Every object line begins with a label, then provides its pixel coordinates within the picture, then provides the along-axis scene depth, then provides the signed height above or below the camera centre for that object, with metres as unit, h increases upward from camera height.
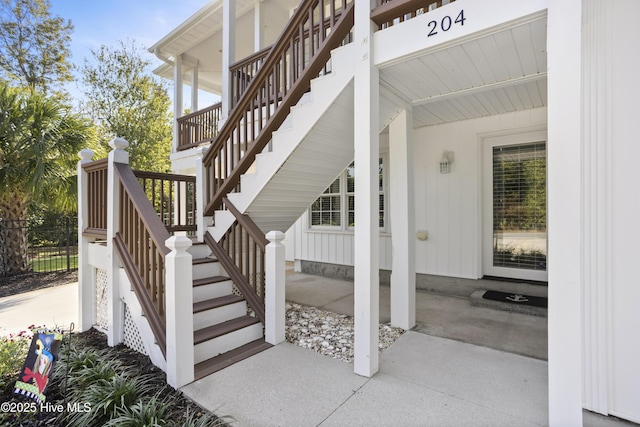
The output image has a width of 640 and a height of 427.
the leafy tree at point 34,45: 11.16 +6.28
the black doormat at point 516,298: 3.93 -1.15
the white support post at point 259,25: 6.18 +3.73
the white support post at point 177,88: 8.27 +3.34
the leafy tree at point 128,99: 11.34 +4.25
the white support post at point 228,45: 6.00 +3.26
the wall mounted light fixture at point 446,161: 4.81 +0.79
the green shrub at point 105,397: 1.96 -1.25
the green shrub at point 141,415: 1.85 -1.24
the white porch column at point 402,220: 3.54 -0.09
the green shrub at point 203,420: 1.89 -1.33
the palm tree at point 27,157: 5.70 +1.08
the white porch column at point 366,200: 2.54 +0.10
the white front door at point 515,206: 4.34 +0.08
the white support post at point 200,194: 3.94 +0.24
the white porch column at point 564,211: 1.77 +0.00
